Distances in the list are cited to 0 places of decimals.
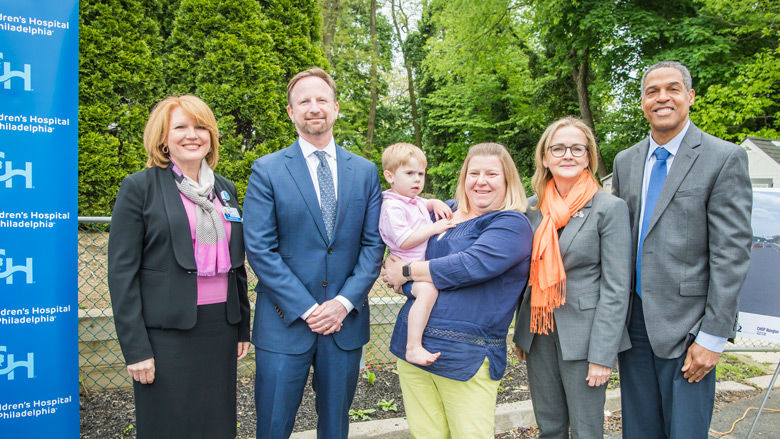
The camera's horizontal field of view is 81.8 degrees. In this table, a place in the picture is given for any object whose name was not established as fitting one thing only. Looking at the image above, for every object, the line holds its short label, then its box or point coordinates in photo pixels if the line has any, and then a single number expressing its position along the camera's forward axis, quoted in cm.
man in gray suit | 215
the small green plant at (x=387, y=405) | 353
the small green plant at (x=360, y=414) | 341
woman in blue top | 214
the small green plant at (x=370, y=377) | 381
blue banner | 235
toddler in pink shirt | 221
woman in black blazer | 217
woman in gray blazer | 220
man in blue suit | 231
